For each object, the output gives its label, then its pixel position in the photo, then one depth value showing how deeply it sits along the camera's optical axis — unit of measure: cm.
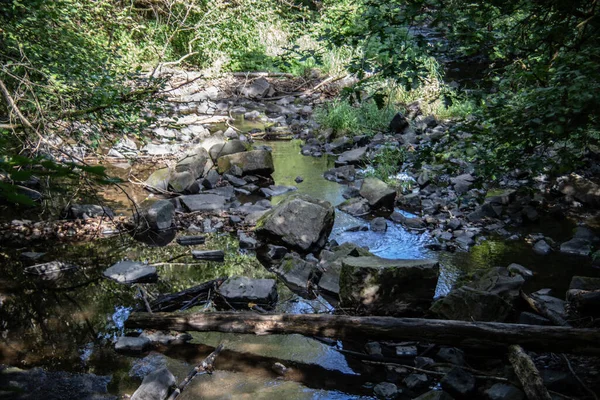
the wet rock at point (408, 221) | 618
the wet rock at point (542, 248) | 544
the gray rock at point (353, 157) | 846
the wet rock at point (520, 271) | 487
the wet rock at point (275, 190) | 721
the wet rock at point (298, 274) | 469
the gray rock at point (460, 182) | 711
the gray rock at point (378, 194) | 665
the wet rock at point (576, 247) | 537
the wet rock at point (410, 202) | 682
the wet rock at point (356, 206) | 662
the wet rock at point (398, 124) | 976
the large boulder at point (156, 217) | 588
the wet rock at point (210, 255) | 521
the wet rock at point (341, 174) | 795
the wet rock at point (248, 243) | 555
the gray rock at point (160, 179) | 716
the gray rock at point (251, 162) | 780
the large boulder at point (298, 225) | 540
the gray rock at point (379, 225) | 609
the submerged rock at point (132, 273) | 473
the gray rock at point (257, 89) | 1279
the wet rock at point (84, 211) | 602
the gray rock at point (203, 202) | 654
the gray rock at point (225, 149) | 820
